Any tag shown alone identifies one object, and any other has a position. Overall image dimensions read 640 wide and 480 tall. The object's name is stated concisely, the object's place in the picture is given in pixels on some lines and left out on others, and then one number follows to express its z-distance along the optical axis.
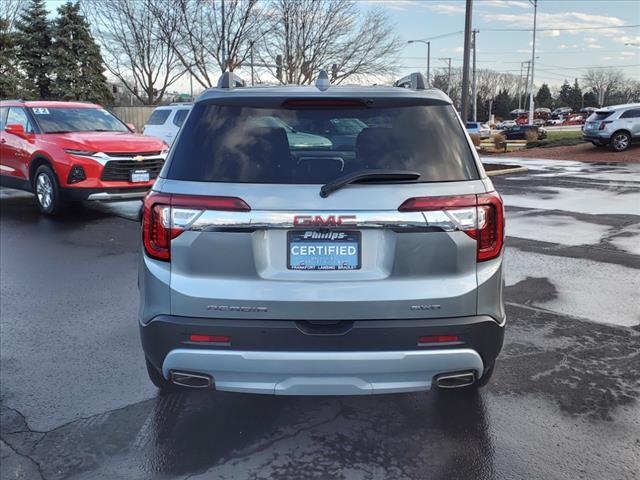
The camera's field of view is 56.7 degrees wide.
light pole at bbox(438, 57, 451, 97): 80.20
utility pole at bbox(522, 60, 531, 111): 114.93
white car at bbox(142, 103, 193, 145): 14.99
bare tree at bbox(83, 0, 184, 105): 33.22
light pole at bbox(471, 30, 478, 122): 59.15
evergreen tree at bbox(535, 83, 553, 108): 120.94
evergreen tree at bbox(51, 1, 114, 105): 42.66
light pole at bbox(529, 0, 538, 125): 53.91
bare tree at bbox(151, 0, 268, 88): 30.22
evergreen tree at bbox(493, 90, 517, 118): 112.75
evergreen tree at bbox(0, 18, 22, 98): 38.78
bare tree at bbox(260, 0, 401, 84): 31.25
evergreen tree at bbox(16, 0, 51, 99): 41.88
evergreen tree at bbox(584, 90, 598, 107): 113.28
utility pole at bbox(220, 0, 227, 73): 30.03
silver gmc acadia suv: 2.72
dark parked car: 43.29
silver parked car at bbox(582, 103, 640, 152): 23.25
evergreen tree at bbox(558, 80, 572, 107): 119.87
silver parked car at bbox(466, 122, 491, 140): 45.83
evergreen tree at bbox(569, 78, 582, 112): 118.19
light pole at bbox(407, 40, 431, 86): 55.80
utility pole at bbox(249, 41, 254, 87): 31.19
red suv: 9.50
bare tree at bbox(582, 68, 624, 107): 83.88
